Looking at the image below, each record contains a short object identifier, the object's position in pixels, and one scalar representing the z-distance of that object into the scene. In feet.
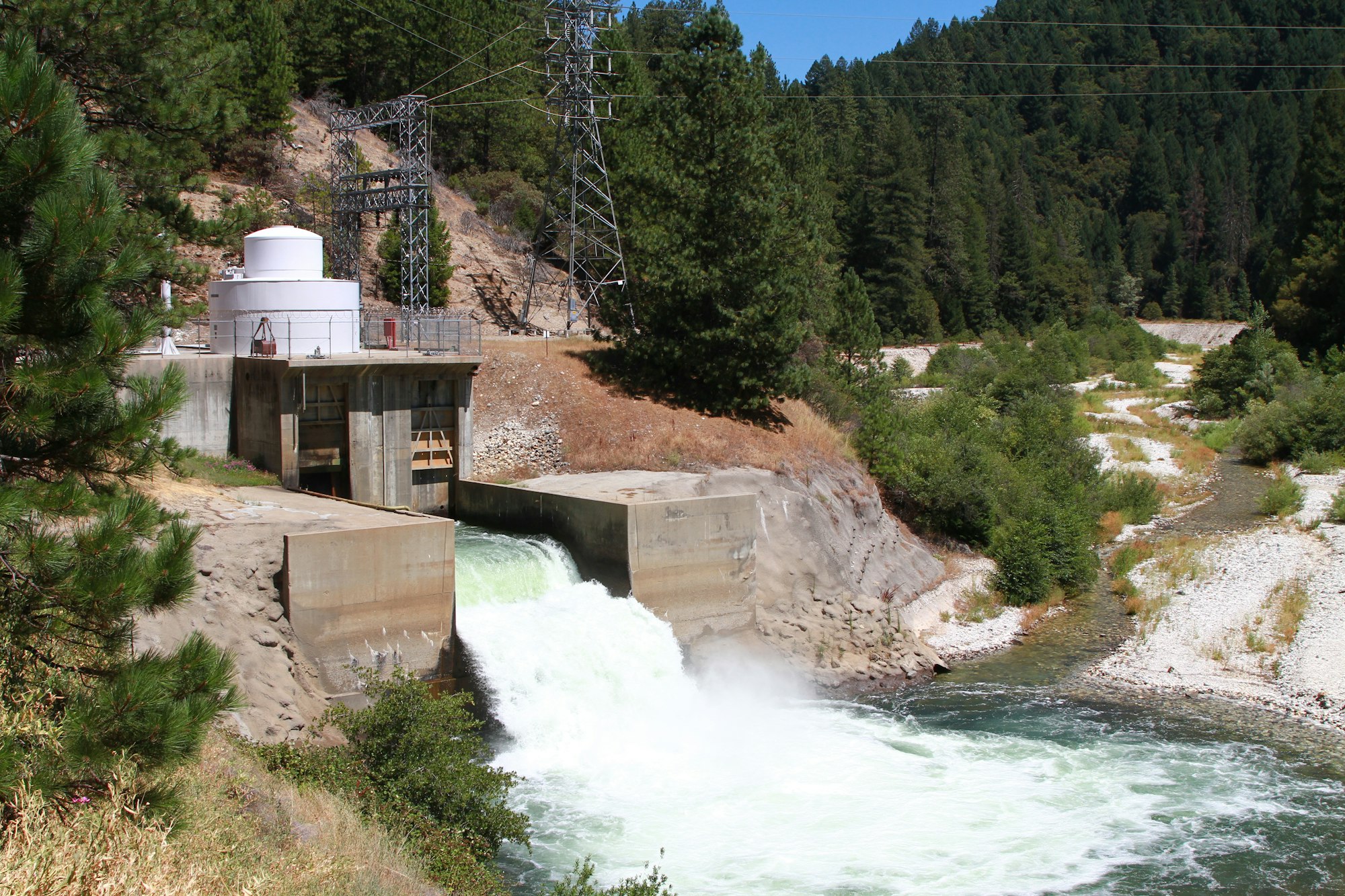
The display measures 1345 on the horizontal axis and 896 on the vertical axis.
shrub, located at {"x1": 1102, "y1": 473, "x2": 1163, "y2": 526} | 119.55
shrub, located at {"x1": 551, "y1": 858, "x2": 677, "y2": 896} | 37.91
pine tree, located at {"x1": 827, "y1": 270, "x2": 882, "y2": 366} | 124.98
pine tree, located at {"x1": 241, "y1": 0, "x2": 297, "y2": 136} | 148.66
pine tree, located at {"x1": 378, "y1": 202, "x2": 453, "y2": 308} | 148.36
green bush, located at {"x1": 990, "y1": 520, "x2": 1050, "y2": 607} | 93.25
